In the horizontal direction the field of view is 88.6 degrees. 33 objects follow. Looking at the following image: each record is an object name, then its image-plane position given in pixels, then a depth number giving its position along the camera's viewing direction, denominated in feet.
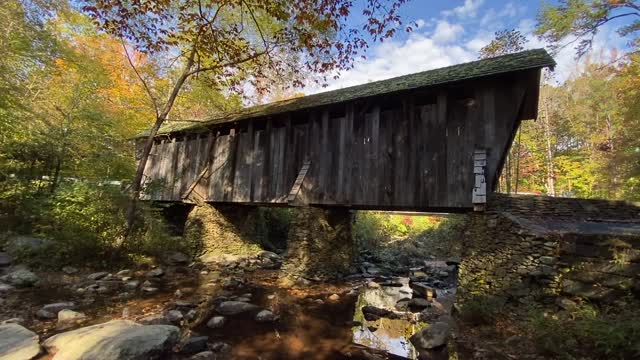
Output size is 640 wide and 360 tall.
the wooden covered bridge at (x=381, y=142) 25.45
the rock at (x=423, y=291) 28.40
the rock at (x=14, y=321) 16.53
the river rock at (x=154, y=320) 17.83
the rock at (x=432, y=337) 17.06
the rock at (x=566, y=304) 15.39
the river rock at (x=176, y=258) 36.95
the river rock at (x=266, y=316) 20.72
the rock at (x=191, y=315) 19.89
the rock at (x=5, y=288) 21.13
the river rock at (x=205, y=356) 14.34
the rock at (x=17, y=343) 12.14
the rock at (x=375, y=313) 22.67
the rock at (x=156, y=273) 29.72
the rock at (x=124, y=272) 28.50
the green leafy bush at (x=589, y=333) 11.87
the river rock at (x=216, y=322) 18.84
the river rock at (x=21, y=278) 22.70
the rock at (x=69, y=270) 26.37
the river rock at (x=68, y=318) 16.97
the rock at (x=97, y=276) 26.28
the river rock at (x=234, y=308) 21.76
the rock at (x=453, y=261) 44.23
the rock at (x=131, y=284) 25.25
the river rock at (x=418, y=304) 25.52
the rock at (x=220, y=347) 15.62
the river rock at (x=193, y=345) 14.92
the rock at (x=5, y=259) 25.17
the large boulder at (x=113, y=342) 12.23
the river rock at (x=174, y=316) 19.16
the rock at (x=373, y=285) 32.94
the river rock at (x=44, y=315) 17.70
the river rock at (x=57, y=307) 18.70
